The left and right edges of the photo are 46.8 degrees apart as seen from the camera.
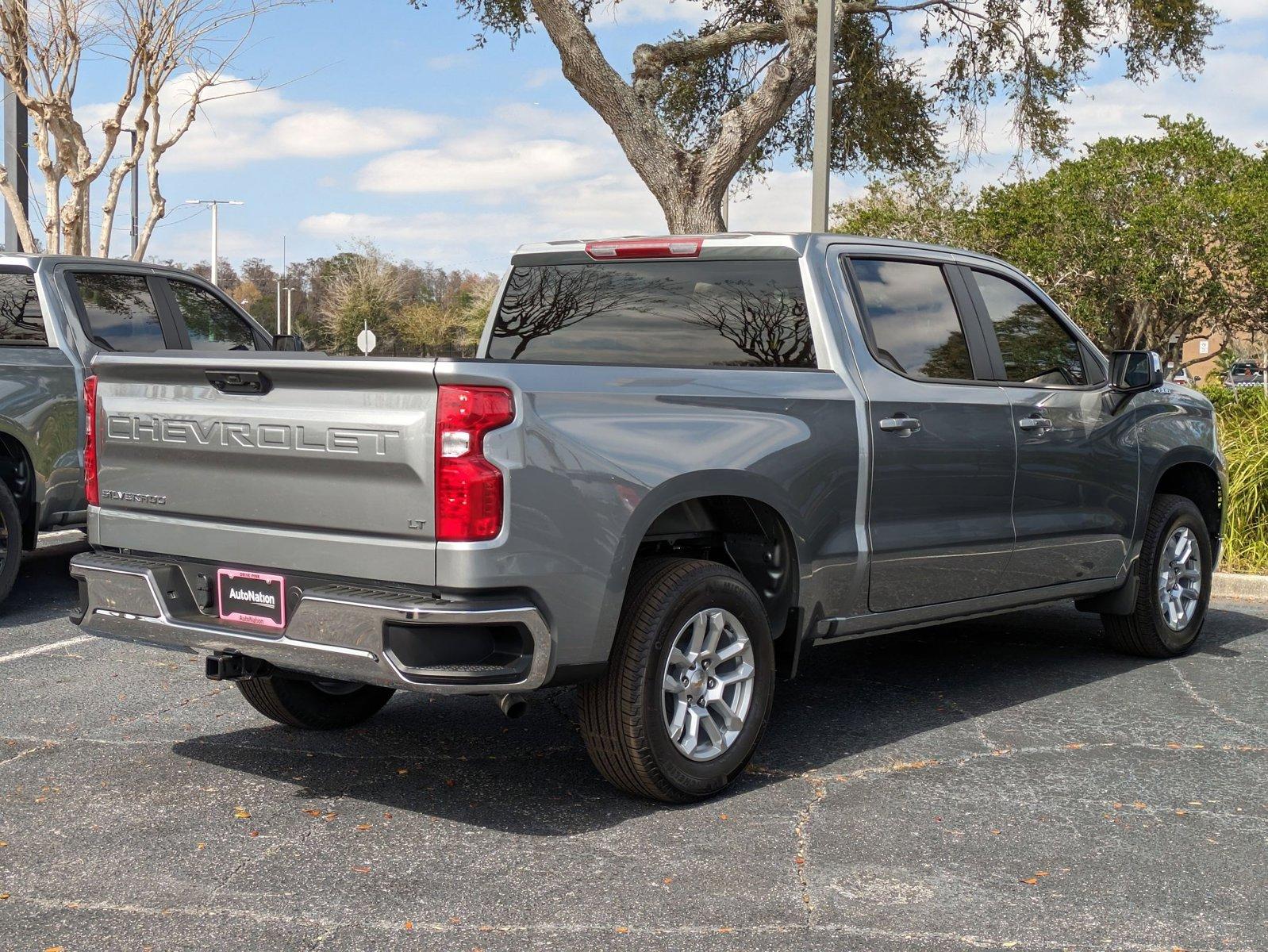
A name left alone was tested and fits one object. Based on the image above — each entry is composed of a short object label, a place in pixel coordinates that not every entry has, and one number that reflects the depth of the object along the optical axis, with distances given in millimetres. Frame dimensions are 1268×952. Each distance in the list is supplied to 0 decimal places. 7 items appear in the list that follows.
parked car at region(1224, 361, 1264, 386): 55812
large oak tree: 16234
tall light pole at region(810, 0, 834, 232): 12680
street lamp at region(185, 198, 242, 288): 70438
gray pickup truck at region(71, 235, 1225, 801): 4238
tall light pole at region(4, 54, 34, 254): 15961
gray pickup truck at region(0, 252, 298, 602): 8227
